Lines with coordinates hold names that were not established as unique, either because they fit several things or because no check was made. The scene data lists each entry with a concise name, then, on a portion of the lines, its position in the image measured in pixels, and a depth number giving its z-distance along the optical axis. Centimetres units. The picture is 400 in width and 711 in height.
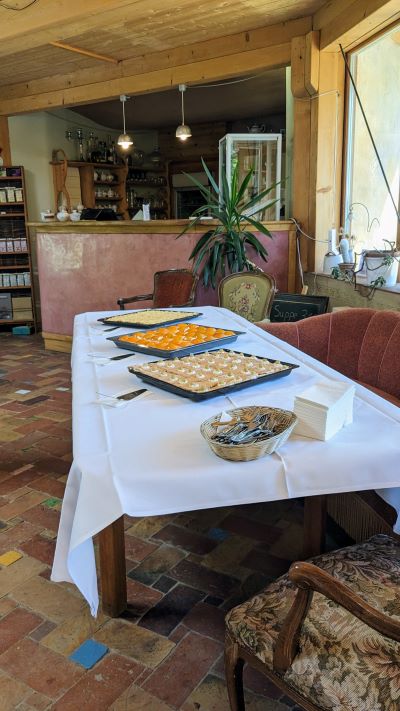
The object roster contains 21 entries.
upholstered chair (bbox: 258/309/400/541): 193
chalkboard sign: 389
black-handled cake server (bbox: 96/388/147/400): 161
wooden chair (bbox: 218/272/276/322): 366
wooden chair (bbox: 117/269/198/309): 414
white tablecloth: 115
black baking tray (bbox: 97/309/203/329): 256
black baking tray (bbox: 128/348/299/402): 155
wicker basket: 117
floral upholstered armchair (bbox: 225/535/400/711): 90
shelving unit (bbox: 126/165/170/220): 924
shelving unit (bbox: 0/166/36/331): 682
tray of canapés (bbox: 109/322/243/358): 203
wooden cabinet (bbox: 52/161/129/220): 744
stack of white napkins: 126
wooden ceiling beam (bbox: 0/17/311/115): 445
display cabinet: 555
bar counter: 481
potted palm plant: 440
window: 362
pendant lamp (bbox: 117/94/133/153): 629
